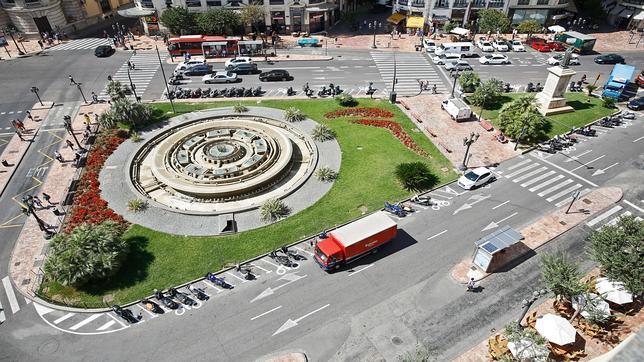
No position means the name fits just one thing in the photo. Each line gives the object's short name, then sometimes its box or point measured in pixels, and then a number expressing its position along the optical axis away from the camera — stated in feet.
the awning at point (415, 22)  287.07
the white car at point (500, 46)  261.03
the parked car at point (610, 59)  241.14
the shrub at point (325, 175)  142.00
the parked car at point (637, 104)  184.99
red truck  105.40
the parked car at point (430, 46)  263.90
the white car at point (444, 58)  245.45
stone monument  173.06
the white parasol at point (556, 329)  84.07
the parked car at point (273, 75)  220.23
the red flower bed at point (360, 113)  184.44
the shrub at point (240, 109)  187.91
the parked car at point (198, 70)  227.81
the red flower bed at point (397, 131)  159.74
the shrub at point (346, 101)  192.03
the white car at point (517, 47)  261.24
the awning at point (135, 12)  271.49
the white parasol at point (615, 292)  92.99
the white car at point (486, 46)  261.85
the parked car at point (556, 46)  261.24
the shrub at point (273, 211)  124.98
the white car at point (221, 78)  219.41
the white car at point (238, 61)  234.17
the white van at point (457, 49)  252.48
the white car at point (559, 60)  239.40
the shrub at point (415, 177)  136.26
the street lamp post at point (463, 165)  146.92
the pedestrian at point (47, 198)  133.28
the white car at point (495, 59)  242.78
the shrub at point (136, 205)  128.16
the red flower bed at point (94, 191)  124.88
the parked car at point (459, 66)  234.09
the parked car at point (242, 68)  229.25
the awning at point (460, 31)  270.85
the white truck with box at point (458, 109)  178.39
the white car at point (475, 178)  136.98
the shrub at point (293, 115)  180.04
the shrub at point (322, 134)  165.78
